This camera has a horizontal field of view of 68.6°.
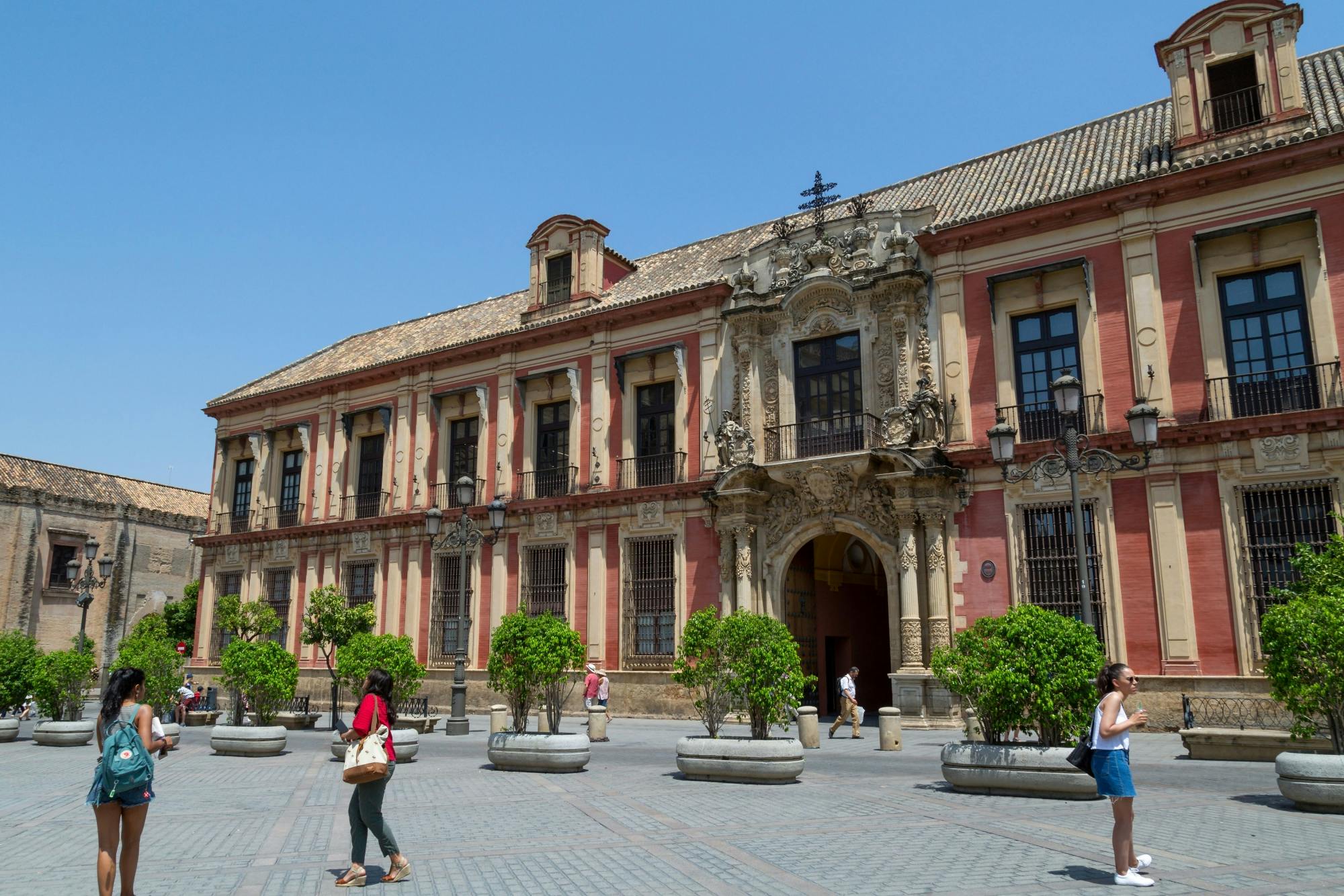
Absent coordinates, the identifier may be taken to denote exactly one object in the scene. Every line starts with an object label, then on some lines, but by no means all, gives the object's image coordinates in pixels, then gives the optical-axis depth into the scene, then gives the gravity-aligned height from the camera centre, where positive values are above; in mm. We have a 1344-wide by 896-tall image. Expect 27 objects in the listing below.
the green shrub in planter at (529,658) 13656 -162
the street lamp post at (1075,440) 13141 +2742
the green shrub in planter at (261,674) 16688 -443
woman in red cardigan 6594 -1147
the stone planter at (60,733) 17828 -1499
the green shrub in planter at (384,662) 17062 -250
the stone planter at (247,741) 15641 -1450
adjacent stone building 40625 +4629
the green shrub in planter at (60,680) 19203 -584
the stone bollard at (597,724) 17484 -1388
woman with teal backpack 5840 -794
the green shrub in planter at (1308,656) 9250 -161
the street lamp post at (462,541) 19438 +2091
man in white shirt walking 18156 -992
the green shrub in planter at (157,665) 18469 -298
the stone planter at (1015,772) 9602 -1285
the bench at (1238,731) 12828 -1278
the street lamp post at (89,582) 23688 +1795
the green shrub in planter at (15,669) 19578 -374
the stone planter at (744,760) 11188 -1312
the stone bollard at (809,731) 16000 -1408
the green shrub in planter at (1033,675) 9875 -329
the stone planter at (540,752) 12594 -1353
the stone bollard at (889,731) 15203 -1335
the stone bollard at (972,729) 14703 -1278
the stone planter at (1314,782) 8656 -1245
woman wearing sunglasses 6355 -775
